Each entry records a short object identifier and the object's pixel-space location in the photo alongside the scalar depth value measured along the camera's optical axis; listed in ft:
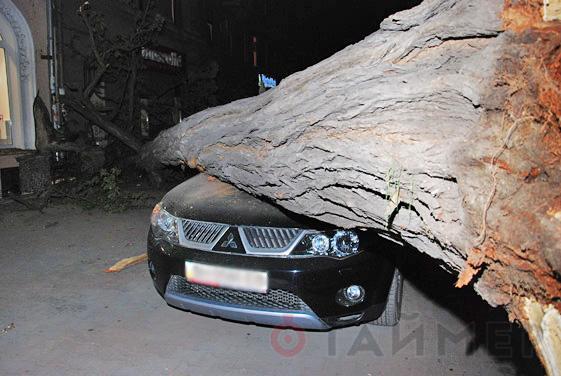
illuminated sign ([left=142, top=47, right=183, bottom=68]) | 42.54
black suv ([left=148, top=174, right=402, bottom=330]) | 9.60
